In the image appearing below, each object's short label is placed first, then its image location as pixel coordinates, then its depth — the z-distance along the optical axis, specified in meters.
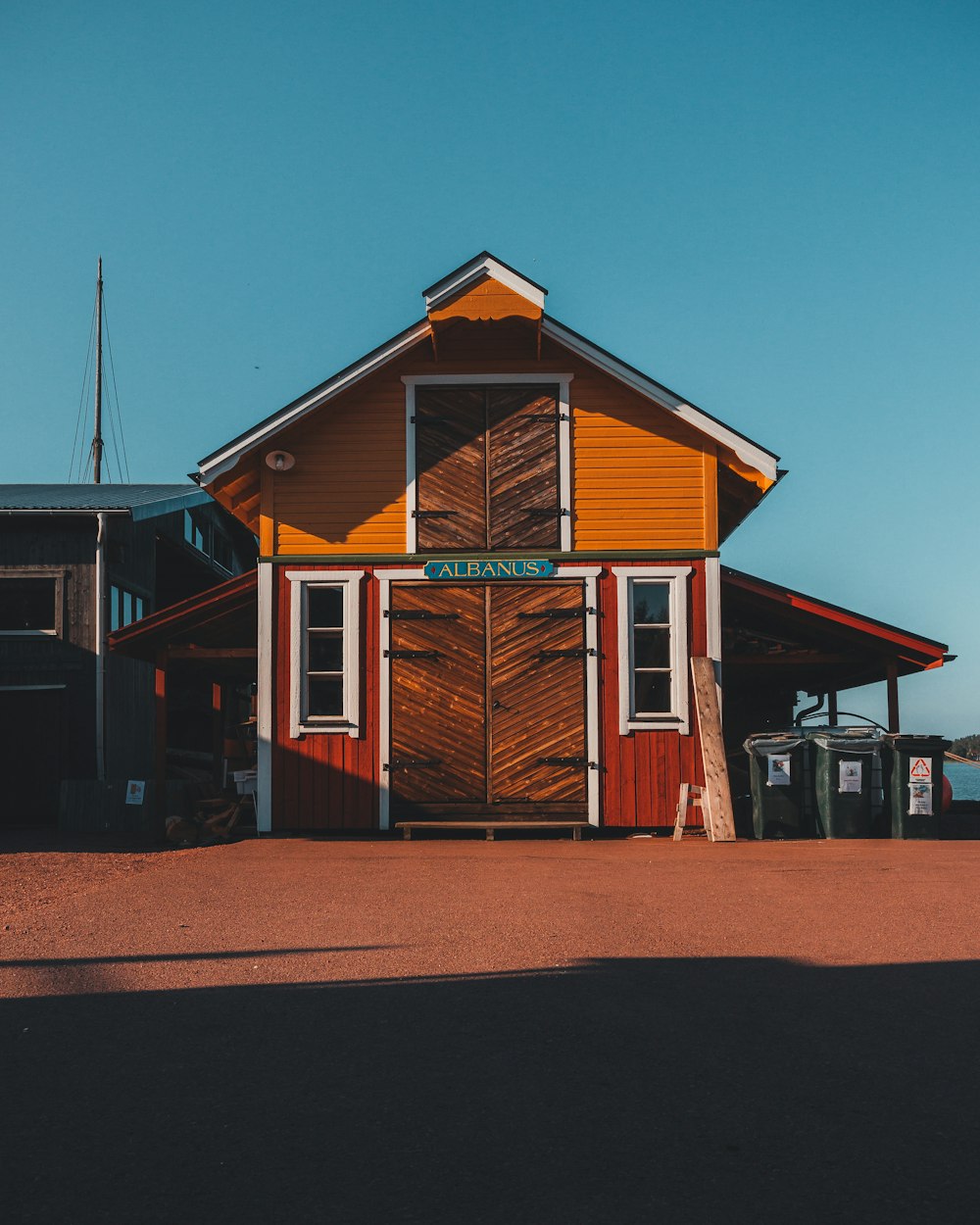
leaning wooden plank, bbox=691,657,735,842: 14.77
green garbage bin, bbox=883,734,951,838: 14.56
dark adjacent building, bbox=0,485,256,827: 21.02
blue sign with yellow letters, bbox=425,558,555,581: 15.86
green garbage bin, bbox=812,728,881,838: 14.62
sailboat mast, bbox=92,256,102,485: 47.28
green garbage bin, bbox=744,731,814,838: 14.83
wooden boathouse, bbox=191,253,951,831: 15.70
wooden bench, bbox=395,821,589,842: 15.44
